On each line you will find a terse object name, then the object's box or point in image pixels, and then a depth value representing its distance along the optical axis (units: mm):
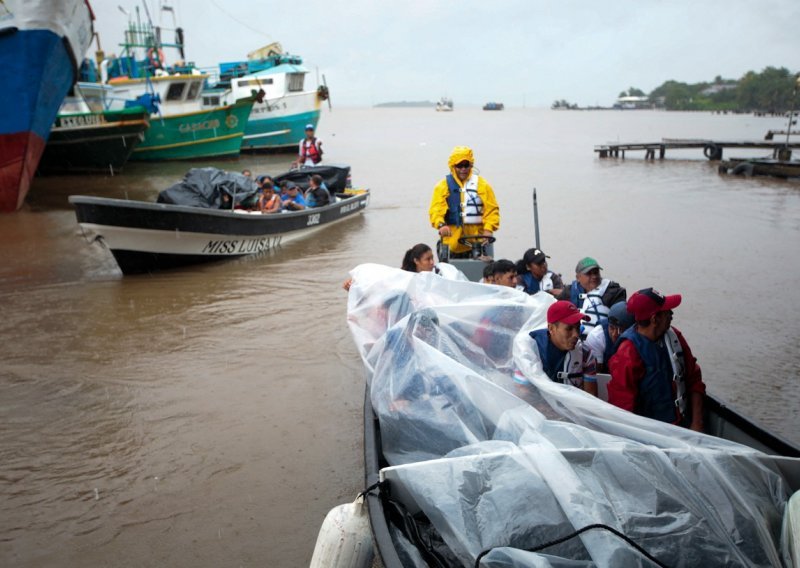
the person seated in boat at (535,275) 6066
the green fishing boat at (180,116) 27219
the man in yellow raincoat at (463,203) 6797
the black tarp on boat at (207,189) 10312
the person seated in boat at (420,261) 5707
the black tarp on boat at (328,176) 14008
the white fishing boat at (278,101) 32250
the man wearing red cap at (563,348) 3438
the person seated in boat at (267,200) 11522
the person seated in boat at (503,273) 5262
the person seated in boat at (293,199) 12427
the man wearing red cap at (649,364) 3354
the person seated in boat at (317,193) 13242
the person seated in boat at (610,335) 3994
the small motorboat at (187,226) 9062
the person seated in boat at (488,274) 5332
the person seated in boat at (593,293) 4863
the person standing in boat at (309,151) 14984
